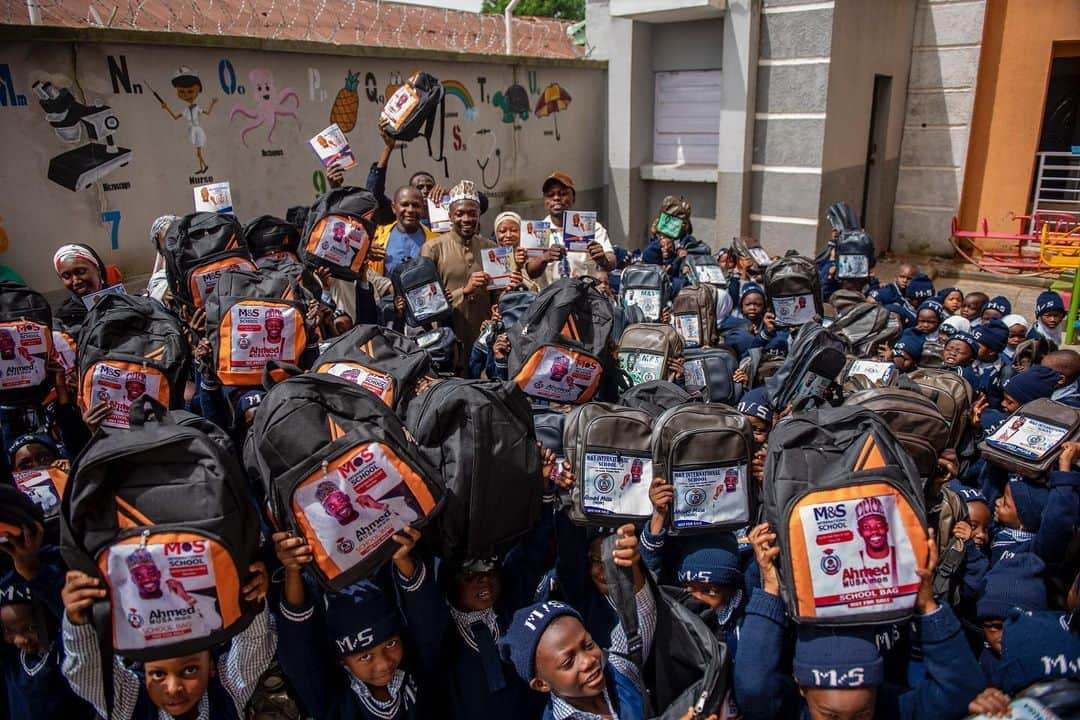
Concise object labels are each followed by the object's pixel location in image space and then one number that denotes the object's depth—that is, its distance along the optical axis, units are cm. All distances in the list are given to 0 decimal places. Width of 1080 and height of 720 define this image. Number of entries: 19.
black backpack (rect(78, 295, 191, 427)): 332
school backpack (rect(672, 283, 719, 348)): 502
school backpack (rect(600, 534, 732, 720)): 243
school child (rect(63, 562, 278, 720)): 213
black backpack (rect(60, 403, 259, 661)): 195
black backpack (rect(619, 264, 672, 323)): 532
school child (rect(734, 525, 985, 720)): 214
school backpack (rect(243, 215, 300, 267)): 504
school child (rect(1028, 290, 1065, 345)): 569
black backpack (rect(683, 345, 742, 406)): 451
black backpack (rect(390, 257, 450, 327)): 457
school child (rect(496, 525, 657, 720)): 237
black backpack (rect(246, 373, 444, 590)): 213
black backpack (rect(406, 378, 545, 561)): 243
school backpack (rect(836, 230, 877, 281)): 633
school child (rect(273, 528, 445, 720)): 238
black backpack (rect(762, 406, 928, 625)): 209
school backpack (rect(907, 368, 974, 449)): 369
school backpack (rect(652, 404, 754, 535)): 271
